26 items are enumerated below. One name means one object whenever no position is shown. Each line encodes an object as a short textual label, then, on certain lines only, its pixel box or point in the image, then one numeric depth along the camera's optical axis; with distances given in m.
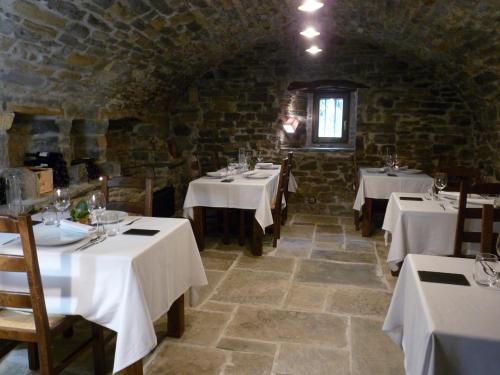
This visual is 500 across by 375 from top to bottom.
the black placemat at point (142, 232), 2.30
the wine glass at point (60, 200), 2.42
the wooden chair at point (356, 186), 5.43
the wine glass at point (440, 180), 3.31
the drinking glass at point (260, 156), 6.09
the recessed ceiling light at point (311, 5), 3.29
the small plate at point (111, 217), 2.32
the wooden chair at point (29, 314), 1.72
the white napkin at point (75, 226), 2.23
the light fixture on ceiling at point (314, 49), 5.34
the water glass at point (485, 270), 1.68
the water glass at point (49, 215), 2.38
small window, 6.67
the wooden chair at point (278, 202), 4.49
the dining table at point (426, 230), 2.98
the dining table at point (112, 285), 1.90
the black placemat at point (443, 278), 1.70
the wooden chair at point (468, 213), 2.57
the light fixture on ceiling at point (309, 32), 4.21
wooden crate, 3.56
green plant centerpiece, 2.37
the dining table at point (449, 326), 1.29
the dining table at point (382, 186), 4.80
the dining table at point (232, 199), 4.16
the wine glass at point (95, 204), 2.41
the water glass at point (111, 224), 2.30
